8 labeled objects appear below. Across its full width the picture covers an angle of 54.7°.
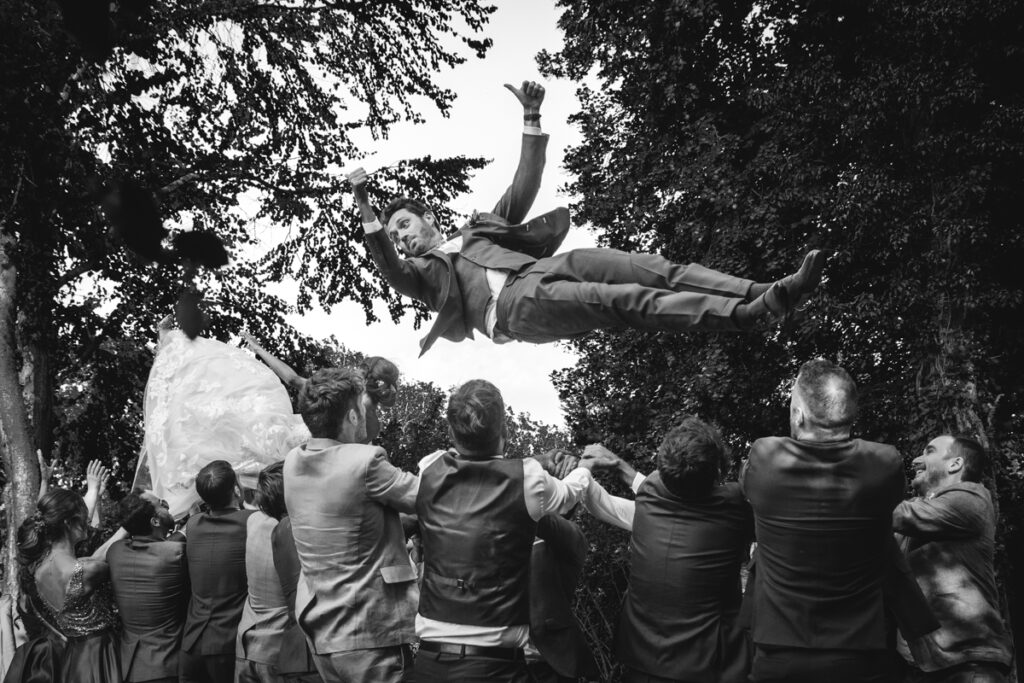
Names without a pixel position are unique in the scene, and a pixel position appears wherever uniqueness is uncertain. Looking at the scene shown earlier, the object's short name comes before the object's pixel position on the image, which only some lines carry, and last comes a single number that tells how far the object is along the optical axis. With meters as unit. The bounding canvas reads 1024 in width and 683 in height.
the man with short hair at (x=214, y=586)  4.24
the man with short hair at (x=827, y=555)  3.05
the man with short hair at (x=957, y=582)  3.62
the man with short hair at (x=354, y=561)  3.36
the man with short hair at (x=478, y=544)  3.11
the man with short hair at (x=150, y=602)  4.35
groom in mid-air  3.68
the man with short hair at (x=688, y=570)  3.23
